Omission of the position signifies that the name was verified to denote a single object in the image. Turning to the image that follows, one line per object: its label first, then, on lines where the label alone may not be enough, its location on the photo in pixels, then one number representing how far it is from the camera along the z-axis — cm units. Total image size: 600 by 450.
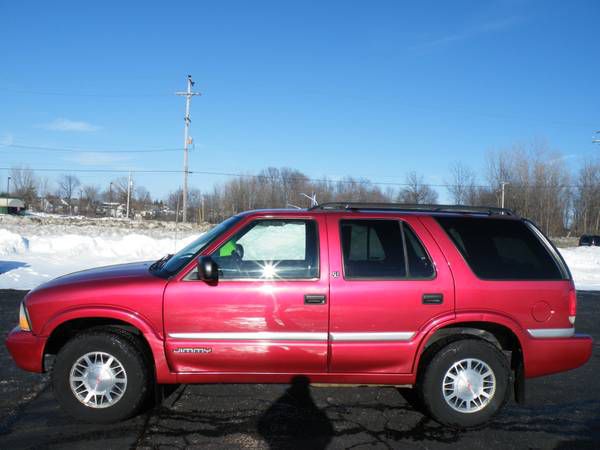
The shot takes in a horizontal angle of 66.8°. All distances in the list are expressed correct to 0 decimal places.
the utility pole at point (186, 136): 3144
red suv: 379
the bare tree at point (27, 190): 8250
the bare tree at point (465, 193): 5359
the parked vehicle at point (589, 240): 3403
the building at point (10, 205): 6406
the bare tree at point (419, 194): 5391
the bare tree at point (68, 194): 8346
